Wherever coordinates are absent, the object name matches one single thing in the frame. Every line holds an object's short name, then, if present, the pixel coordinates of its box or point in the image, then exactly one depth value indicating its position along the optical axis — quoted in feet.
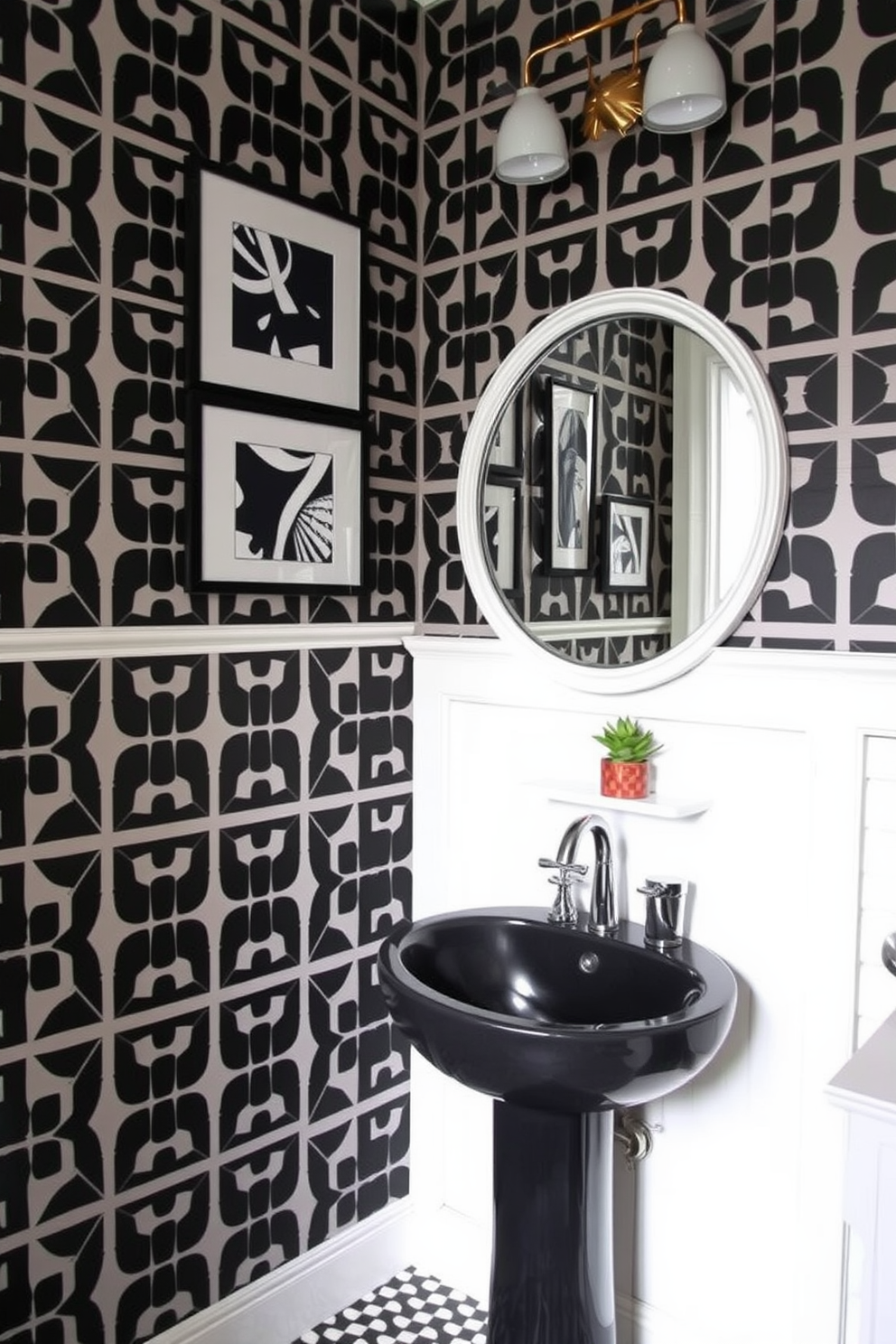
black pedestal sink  4.53
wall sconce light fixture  5.01
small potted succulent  5.65
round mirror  5.34
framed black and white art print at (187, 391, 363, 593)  5.59
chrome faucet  5.62
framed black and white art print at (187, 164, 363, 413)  5.53
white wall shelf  5.44
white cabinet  3.24
